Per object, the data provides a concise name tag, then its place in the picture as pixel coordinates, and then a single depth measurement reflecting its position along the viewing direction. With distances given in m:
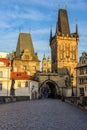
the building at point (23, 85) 36.03
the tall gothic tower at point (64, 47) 49.11
